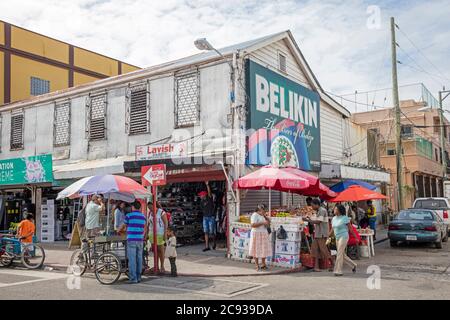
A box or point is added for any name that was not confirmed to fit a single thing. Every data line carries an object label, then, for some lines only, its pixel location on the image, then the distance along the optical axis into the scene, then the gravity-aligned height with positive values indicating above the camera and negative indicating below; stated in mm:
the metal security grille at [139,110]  16148 +3159
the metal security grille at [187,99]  14719 +3233
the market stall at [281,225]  11312 -775
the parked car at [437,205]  18719 -512
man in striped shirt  9453 -954
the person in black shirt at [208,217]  14086 -646
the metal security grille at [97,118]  17488 +3151
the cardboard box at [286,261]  11188 -1643
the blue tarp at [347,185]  15906 +329
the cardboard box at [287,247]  11244 -1307
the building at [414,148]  32375 +3503
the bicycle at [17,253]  11906 -1441
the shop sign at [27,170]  17094 +1143
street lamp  12072 +4135
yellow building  27484 +8887
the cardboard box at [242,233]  12188 -1016
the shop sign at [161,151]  14507 +1514
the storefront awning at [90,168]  15258 +1061
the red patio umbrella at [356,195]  13976 -17
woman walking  10180 -903
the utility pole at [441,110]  30044 +5774
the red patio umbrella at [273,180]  11414 +391
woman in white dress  10914 -1033
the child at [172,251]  10156 -1220
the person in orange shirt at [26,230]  12648 -886
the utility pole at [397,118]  20234 +3512
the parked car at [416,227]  15125 -1160
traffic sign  10828 +542
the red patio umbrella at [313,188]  11948 +191
